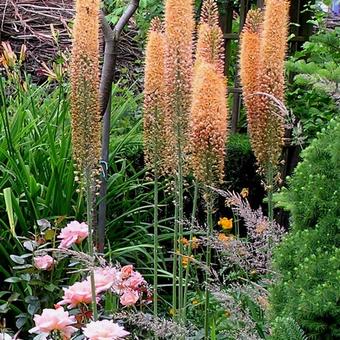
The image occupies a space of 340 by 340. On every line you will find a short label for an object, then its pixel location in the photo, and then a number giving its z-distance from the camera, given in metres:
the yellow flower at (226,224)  3.82
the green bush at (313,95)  4.04
